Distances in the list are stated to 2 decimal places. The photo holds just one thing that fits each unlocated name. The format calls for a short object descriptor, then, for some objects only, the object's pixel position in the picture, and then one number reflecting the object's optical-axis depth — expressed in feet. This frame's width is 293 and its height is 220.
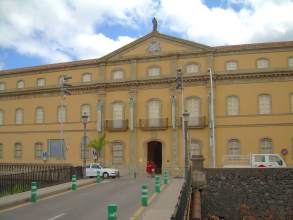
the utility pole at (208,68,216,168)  76.56
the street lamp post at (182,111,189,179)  55.59
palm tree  80.65
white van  63.36
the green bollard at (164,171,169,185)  55.05
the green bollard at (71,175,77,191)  47.62
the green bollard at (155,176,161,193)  44.80
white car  72.04
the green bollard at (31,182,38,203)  36.89
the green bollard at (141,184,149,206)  34.82
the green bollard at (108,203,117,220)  21.04
